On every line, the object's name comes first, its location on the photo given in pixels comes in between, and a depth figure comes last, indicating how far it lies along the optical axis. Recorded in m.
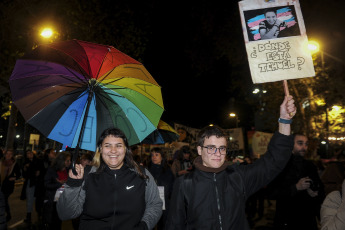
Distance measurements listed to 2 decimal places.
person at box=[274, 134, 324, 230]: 4.49
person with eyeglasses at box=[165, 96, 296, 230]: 2.93
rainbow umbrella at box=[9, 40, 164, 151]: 3.46
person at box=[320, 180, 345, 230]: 2.50
